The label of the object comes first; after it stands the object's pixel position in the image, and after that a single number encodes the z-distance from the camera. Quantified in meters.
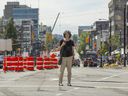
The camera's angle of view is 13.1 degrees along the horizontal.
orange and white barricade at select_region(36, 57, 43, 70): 37.63
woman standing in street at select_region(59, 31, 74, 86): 17.83
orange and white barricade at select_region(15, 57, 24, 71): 33.82
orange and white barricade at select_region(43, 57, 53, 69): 38.34
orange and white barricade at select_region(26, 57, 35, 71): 35.25
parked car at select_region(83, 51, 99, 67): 76.97
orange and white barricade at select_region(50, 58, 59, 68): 39.03
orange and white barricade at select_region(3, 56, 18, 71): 34.22
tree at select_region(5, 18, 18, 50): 120.61
